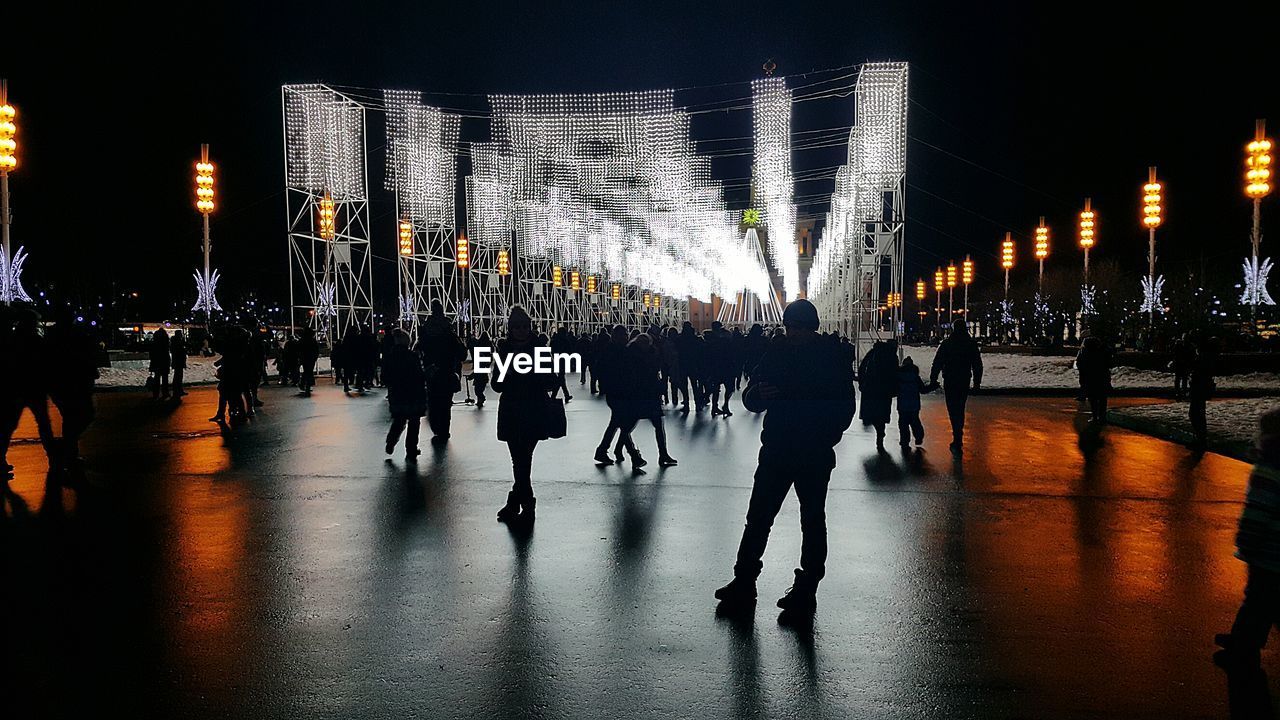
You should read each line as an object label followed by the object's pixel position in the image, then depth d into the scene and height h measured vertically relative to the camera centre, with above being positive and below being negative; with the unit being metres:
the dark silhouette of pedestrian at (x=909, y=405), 12.36 -0.96
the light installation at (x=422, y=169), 32.50 +6.86
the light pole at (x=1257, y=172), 27.28 +5.02
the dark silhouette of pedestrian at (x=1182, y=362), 18.14 -0.59
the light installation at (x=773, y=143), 27.20 +6.18
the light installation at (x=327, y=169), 30.50 +6.25
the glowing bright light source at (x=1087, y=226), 40.62 +5.01
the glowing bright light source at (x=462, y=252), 38.69 +3.88
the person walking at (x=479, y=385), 15.35 -0.83
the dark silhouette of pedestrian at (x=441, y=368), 11.27 -0.36
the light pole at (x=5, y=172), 20.53 +4.20
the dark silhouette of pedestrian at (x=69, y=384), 9.03 -0.41
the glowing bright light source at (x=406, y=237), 35.47 +4.16
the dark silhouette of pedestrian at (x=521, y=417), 7.33 -0.64
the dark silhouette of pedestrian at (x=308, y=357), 22.17 -0.39
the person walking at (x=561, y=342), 21.44 -0.06
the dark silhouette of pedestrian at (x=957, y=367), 11.89 -0.42
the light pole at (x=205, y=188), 27.80 +4.90
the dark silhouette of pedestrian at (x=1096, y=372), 14.55 -0.62
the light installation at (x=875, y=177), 23.94 +4.50
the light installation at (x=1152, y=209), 33.12 +4.72
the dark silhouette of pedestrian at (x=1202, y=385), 11.62 -0.68
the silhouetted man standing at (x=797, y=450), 5.02 -0.64
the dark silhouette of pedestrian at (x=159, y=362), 19.77 -0.43
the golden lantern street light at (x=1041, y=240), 51.09 +5.53
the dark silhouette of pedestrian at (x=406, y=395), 10.88 -0.67
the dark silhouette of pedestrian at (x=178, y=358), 20.77 -0.36
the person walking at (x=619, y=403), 10.42 -0.75
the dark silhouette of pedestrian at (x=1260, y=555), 4.02 -1.02
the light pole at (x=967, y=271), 66.14 +4.87
